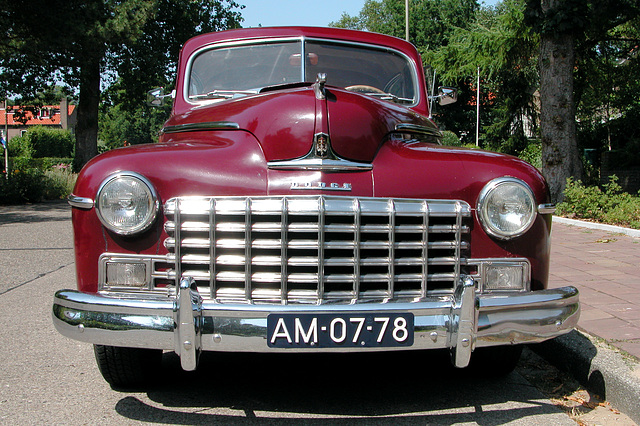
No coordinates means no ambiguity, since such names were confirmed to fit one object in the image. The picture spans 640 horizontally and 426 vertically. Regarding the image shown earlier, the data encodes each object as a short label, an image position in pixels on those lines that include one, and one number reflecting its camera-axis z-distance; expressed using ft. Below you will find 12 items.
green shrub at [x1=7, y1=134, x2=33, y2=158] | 163.32
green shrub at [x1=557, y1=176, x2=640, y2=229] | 30.14
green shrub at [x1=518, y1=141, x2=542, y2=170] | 72.37
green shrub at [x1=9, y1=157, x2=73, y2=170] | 57.53
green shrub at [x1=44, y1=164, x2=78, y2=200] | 57.26
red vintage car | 8.32
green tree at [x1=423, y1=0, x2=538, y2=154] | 52.95
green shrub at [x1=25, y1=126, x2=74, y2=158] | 180.29
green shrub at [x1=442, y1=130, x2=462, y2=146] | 70.50
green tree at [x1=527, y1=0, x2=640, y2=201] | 34.81
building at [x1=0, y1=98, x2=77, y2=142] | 264.35
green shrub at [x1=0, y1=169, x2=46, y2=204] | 51.21
